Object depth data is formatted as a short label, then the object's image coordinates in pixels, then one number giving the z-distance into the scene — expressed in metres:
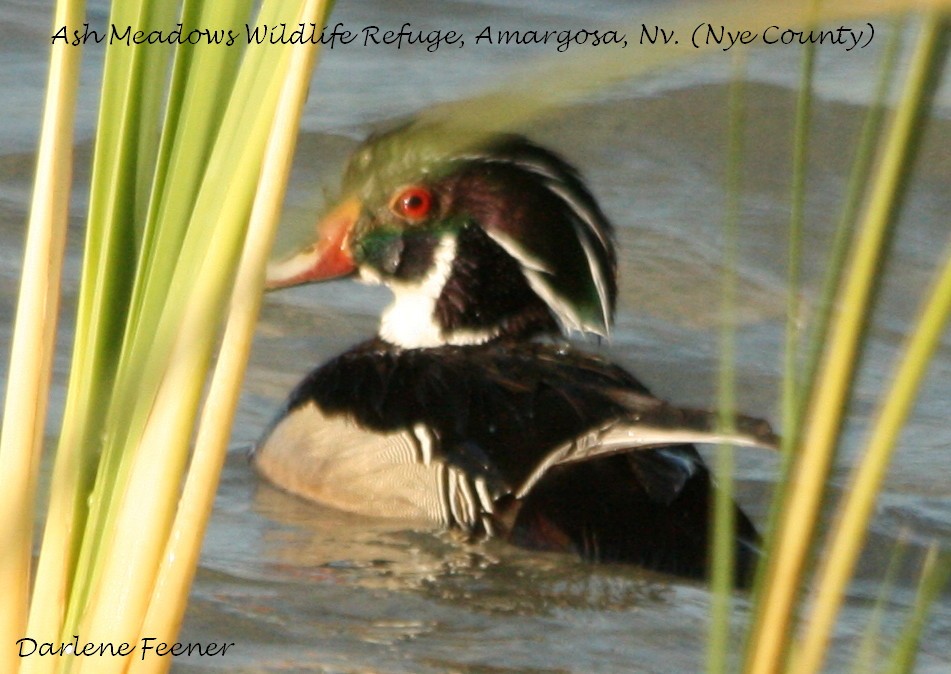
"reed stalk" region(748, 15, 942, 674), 2.09
